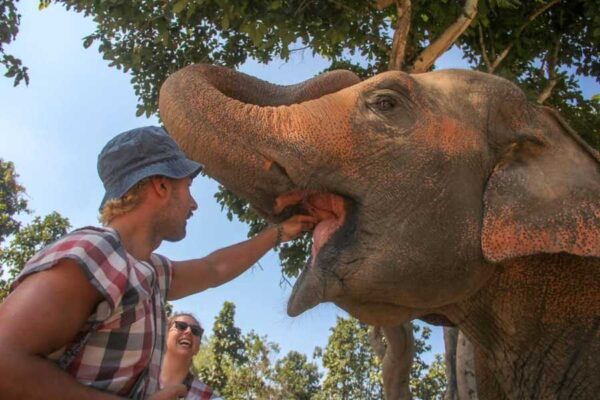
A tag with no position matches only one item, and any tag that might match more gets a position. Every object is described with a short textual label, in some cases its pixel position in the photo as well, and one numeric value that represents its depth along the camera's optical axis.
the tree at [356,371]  22.09
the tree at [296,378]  27.11
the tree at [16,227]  19.22
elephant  2.62
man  1.73
